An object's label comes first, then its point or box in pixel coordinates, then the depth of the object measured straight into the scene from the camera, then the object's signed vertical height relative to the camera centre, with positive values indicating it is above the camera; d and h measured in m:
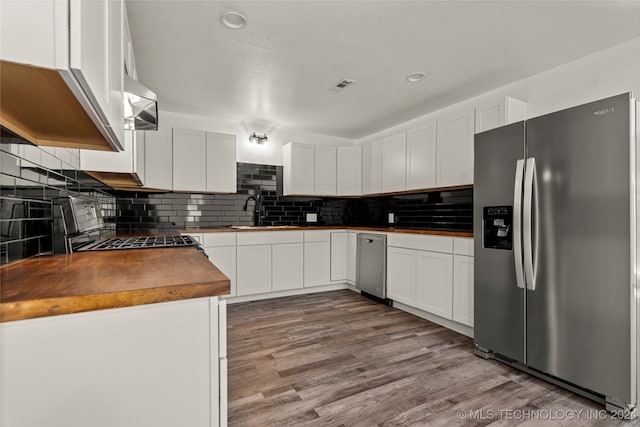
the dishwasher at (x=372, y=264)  3.78 -0.63
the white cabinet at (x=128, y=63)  1.78 +0.93
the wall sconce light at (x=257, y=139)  4.45 +1.05
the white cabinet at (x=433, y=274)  2.81 -0.60
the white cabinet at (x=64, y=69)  0.61 +0.31
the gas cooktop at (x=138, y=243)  1.69 -0.19
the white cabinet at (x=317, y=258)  4.24 -0.60
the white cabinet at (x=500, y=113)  2.83 +0.92
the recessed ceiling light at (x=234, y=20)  2.06 +1.28
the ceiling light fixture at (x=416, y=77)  2.94 +1.29
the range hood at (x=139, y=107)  1.69 +0.60
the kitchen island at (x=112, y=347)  0.73 -0.35
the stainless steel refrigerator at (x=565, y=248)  1.72 -0.21
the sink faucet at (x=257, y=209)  4.53 +0.06
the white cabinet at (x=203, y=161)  3.78 +0.63
